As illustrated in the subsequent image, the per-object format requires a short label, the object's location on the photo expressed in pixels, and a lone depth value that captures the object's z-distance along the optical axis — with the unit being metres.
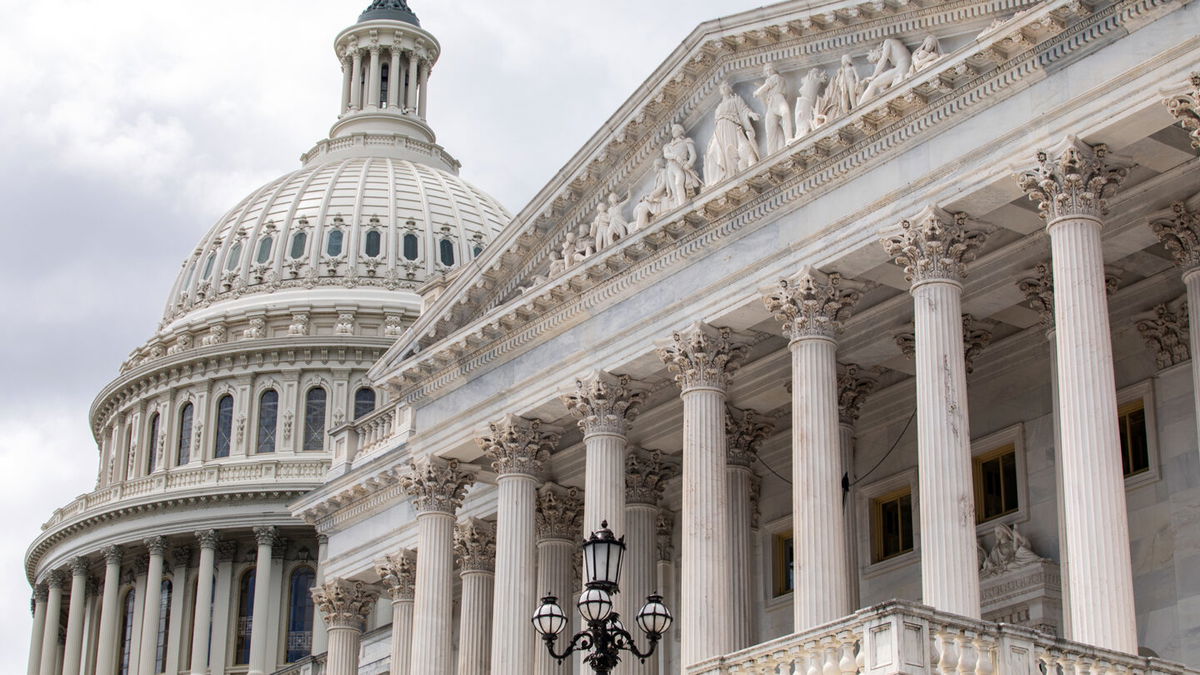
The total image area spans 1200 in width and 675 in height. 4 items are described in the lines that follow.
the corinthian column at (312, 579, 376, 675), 52.78
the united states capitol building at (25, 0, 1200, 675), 30.56
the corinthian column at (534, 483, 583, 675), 45.34
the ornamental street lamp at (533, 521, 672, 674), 27.23
